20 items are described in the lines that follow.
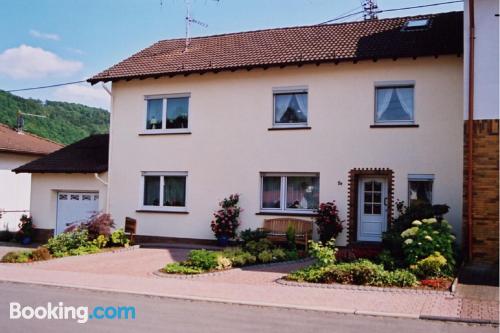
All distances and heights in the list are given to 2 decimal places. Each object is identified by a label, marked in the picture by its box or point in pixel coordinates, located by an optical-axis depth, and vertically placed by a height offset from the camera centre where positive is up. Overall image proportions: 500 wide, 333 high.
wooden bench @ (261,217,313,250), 17.16 -0.76
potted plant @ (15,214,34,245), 21.65 -1.29
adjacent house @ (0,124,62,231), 28.75 +0.80
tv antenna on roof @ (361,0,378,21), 25.22 +8.67
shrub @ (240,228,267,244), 17.22 -0.97
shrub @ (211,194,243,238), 18.28 -0.53
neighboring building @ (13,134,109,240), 21.06 +0.25
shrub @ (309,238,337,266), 12.38 -1.08
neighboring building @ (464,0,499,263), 13.02 +1.76
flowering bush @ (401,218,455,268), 12.26 -0.76
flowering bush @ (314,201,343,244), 16.95 -0.52
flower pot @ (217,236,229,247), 18.38 -1.21
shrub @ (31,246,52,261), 15.48 -1.55
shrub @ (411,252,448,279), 11.65 -1.20
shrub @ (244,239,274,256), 15.48 -1.18
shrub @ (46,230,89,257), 16.52 -1.31
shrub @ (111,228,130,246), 18.31 -1.24
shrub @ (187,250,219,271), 13.41 -1.37
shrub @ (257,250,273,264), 14.74 -1.37
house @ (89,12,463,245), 16.59 +2.43
